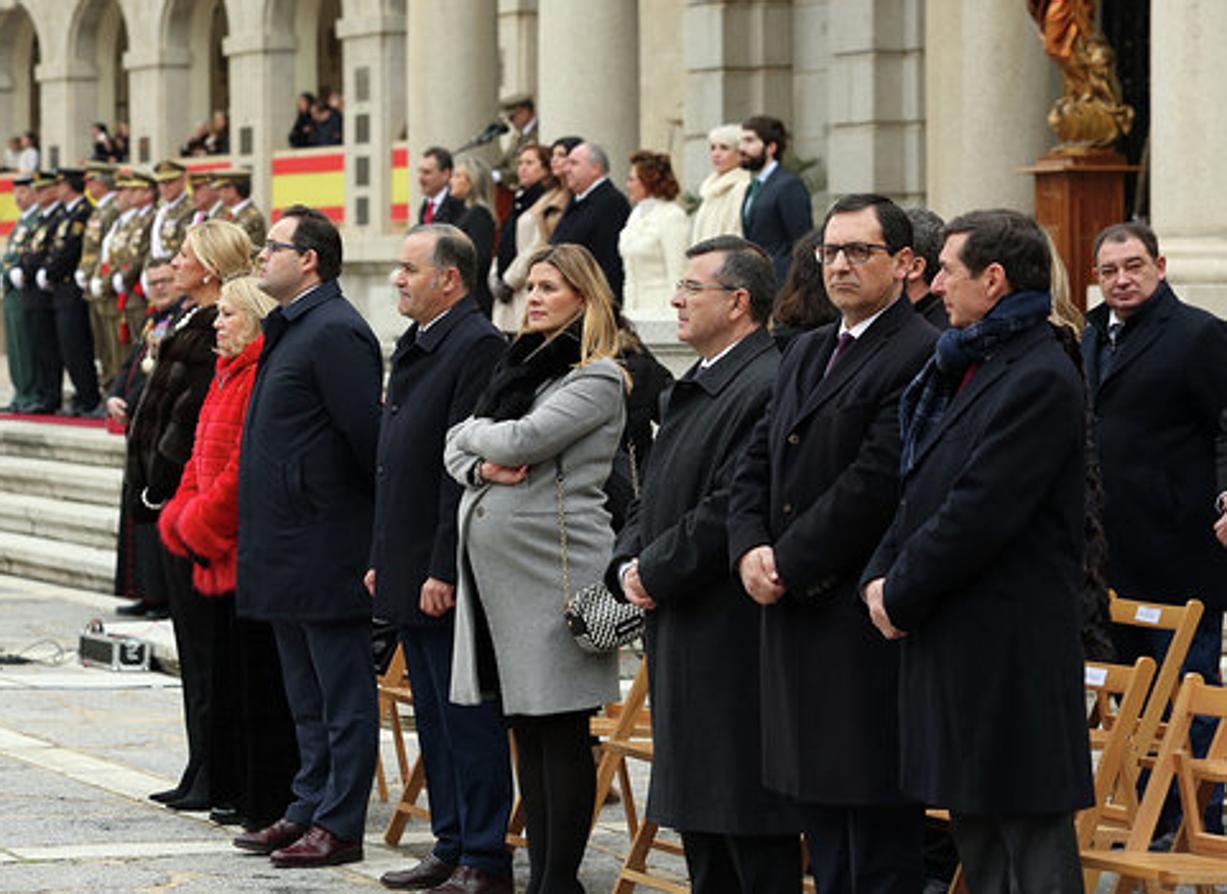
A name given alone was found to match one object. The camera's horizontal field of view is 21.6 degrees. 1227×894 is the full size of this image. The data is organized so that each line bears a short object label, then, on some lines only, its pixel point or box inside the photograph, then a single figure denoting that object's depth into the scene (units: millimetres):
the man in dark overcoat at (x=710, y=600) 8164
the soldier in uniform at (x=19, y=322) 25469
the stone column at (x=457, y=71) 25203
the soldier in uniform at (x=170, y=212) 22172
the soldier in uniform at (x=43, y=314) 25125
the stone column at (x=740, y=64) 24750
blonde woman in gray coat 9047
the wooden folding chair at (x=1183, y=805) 8062
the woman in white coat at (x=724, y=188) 17250
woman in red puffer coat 10742
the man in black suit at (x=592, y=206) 17672
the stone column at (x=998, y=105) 19312
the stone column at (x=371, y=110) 32438
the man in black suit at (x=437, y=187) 19938
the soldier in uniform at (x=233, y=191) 20391
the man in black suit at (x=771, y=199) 17141
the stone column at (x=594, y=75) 22203
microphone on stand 22844
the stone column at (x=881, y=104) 23625
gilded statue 18453
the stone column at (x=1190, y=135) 15133
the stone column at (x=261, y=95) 35906
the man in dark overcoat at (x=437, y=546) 9680
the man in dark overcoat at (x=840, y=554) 7684
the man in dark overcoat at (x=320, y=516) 10289
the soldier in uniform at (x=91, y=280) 23938
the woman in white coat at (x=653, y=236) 17641
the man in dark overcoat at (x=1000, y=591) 7242
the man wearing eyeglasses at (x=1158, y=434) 10391
